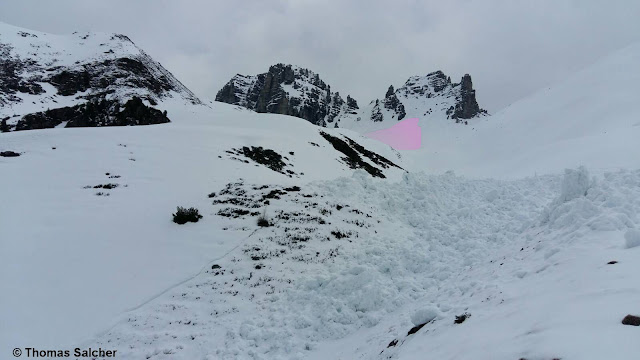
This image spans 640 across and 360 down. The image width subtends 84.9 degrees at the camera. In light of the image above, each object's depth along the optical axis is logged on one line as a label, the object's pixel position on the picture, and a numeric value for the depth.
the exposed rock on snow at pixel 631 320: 4.30
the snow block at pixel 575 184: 10.23
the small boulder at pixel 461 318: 6.46
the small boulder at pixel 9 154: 17.95
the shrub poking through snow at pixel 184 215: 14.09
